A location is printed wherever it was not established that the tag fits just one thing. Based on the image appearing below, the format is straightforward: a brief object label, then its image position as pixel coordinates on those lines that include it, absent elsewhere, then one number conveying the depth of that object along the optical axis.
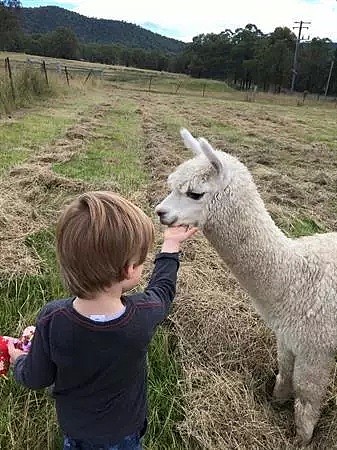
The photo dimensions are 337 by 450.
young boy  1.42
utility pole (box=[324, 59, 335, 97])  52.97
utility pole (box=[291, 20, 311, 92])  51.53
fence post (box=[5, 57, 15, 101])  13.00
